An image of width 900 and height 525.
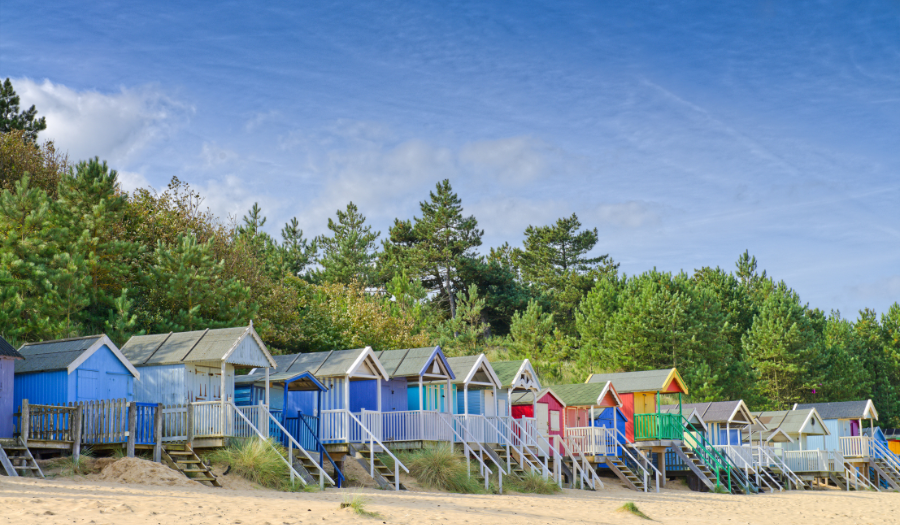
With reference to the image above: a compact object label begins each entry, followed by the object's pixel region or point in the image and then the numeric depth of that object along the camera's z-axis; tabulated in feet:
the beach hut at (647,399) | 115.34
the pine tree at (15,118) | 151.84
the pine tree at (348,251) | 216.13
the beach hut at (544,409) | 108.88
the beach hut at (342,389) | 79.97
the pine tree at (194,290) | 109.40
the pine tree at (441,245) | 212.23
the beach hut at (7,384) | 66.80
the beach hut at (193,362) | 75.31
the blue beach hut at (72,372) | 70.36
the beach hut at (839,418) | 160.45
